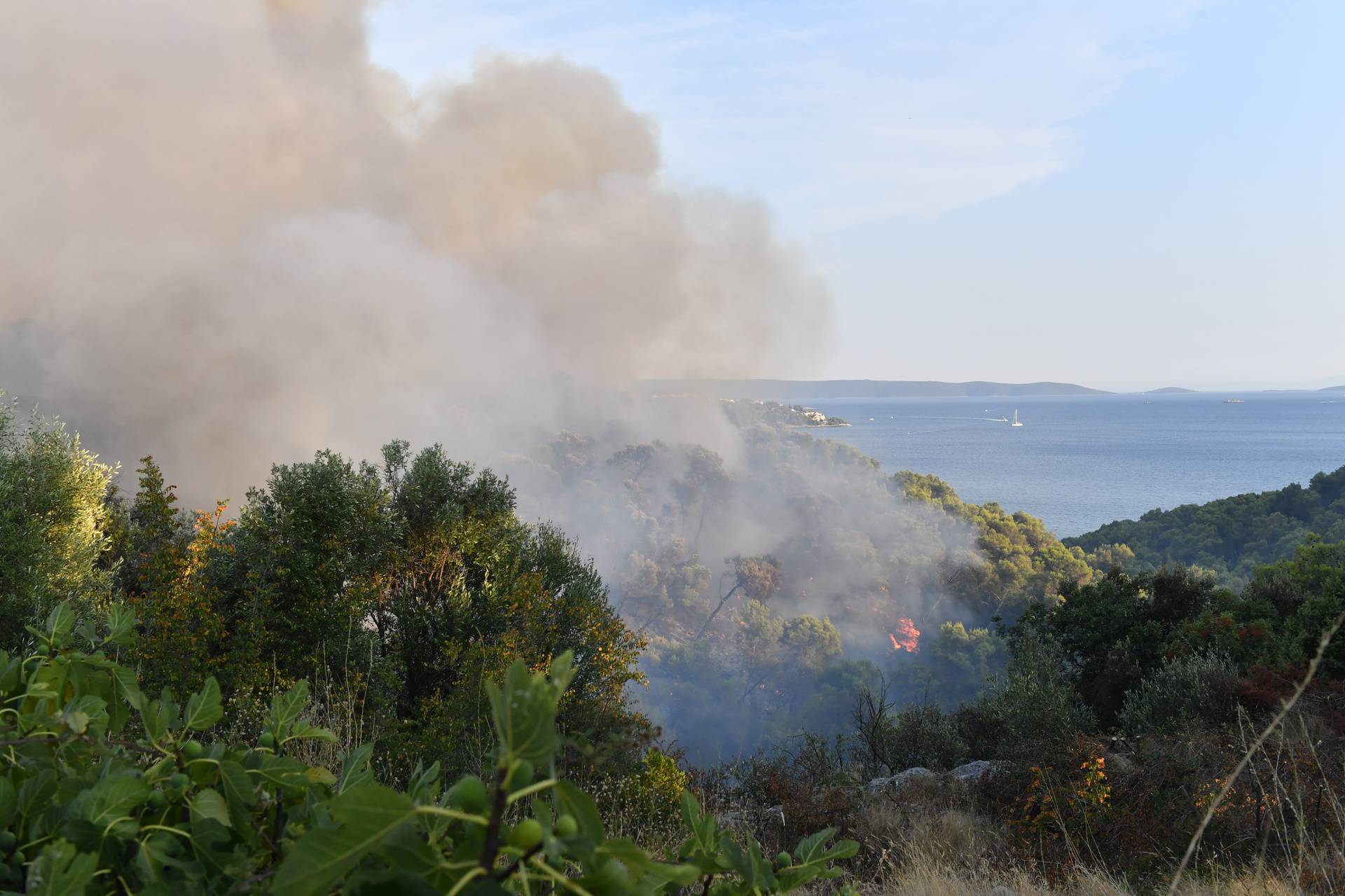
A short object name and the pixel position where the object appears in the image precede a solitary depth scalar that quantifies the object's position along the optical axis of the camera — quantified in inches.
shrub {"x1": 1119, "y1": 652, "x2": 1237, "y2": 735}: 343.0
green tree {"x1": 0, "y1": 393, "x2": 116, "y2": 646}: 429.1
